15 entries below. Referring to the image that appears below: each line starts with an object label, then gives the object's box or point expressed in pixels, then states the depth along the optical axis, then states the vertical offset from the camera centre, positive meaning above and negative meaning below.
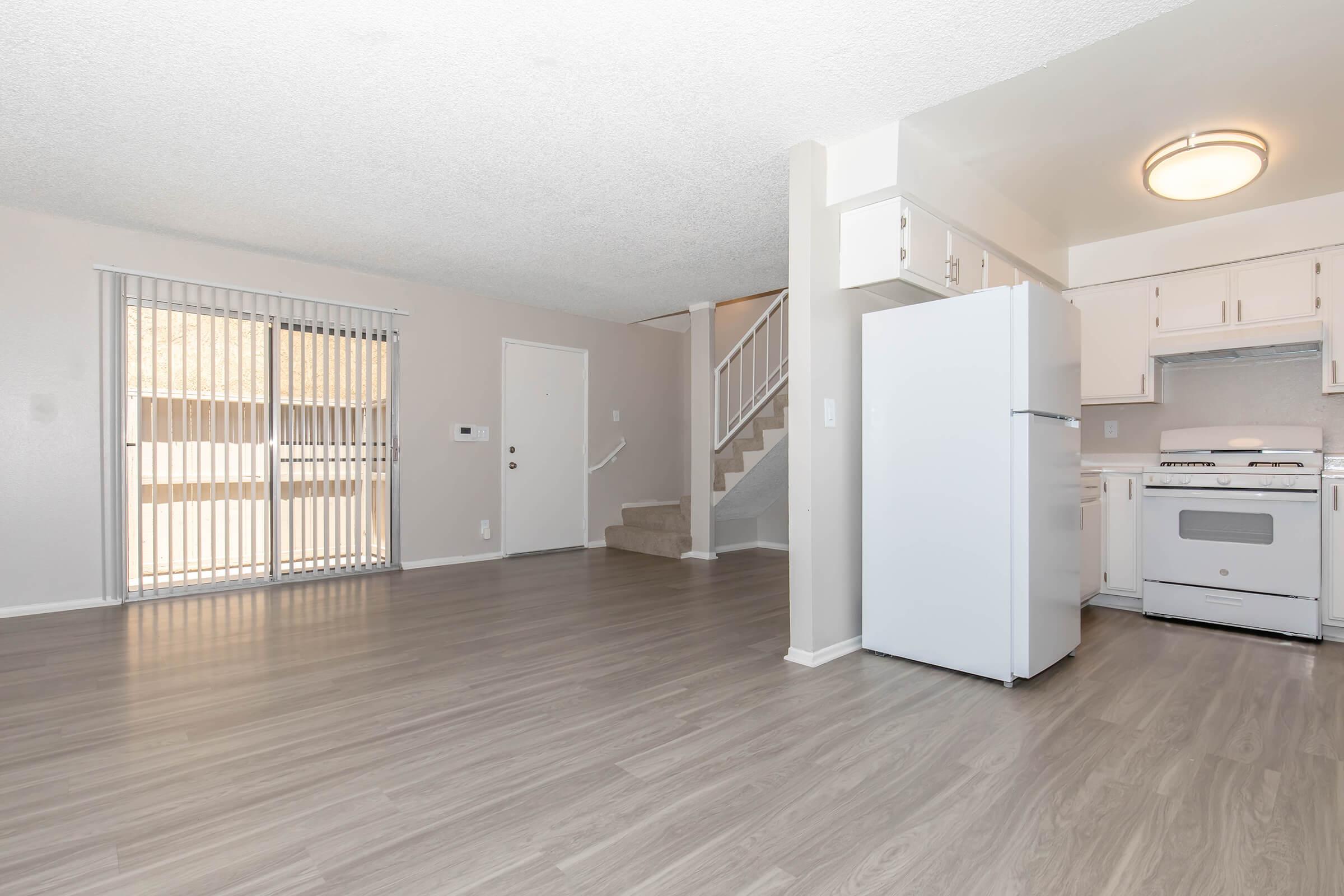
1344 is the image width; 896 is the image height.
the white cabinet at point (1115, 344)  4.37 +0.71
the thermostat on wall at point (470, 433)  5.98 +0.15
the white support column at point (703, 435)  6.30 +0.14
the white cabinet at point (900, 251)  3.06 +0.96
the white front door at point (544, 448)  6.41 +0.02
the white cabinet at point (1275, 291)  3.80 +0.93
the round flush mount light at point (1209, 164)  3.11 +1.36
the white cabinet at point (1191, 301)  4.09 +0.93
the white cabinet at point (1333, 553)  3.41 -0.54
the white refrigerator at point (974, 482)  2.75 -0.15
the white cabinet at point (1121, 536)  4.11 -0.55
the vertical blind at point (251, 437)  4.50 +0.10
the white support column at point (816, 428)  3.11 +0.10
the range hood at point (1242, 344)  3.76 +0.62
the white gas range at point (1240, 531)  3.46 -0.46
